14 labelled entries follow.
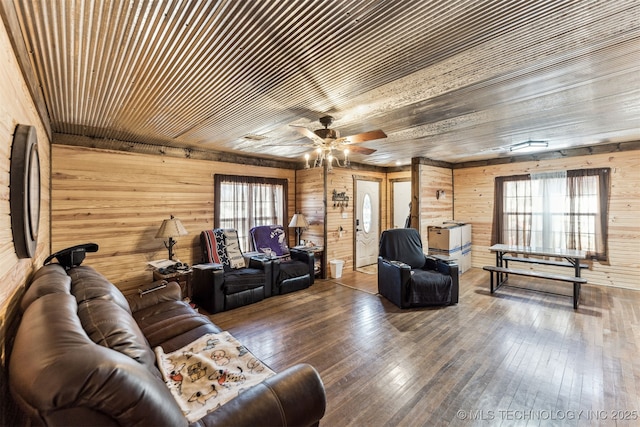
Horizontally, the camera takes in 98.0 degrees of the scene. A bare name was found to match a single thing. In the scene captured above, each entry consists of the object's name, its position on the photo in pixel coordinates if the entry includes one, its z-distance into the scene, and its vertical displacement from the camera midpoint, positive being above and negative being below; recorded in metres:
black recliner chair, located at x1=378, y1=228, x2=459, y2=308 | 3.85 -0.93
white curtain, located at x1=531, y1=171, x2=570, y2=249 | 5.13 +0.01
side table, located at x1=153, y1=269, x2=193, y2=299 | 3.62 -0.85
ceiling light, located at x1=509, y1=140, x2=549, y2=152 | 3.99 +0.95
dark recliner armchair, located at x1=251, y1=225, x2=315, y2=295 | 4.52 -0.86
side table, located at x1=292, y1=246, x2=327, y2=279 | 5.39 -0.97
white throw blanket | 1.42 -0.95
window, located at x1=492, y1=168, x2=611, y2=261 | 4.82 -0.02
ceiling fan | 2.77 +0.77
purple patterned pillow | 4.98 -0.49
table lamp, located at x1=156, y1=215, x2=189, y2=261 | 3.87 -0.24
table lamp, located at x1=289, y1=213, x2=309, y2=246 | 5.41 -0.20
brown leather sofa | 0.77 -0.52
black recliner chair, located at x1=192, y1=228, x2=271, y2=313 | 3.79 -0.91
